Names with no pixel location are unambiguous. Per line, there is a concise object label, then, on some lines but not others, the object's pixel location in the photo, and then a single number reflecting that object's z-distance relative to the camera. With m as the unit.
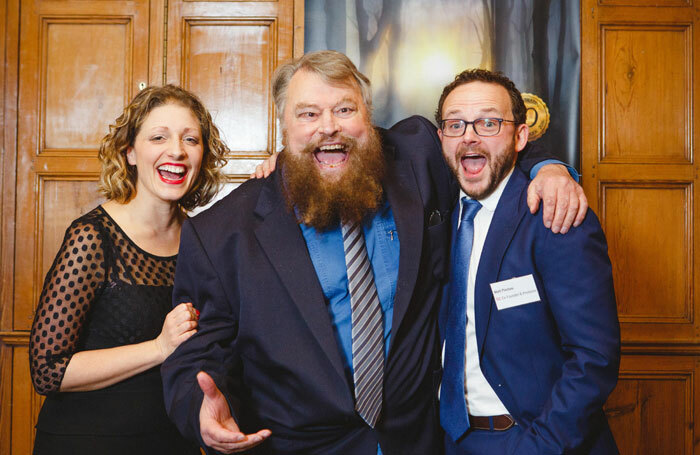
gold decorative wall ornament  3.37
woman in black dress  2.01
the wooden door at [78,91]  3.45
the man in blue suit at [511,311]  1.62
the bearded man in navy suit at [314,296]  1.70
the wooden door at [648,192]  3.40
